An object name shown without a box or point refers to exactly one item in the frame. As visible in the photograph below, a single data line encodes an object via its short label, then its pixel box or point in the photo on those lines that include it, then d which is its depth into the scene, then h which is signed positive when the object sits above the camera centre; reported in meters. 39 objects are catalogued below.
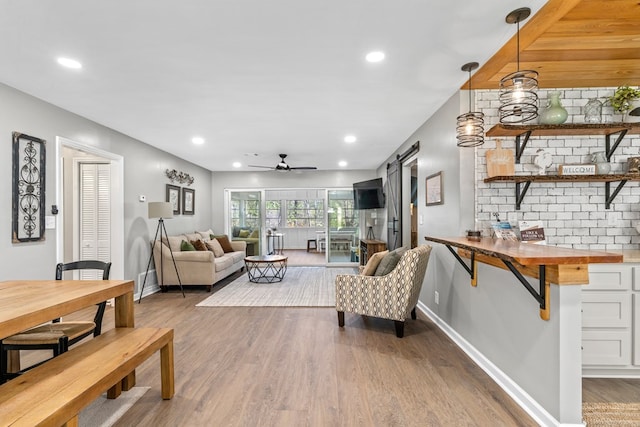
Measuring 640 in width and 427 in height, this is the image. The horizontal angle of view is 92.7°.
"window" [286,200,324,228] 10.92 +0.01
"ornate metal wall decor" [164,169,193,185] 5.59 +0.74
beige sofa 5.00 -0.87
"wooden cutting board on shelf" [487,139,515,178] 2.67 +0.45
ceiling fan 5.68 +0.92
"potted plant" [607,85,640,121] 2.50 +0.96
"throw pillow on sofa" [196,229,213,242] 6.30 -0.43
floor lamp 4.67 +0.05
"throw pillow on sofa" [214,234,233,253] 6.74 -0.63
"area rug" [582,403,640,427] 1.77 -1.21
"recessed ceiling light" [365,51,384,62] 2.23 +1.18
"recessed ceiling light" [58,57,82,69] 2.31 +1.17
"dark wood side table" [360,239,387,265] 6.03 -0.66
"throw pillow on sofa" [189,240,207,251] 5.59 -0.56
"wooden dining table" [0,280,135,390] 1.40 -0.47
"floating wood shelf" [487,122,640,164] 2.40 +0.68
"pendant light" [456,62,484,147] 2.39 +0.70
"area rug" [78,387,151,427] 1.81 -1.23
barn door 5.02 +0.17
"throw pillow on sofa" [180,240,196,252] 5.30 -0.57
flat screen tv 6.34 +0.43
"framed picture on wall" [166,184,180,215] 5.57 +0.34
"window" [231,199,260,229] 7.78 +0.03
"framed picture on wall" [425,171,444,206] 3.33 +0.28
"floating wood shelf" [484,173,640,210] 2.44 +0.29
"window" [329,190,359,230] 7.62 +0.10
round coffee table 5.53 -1.22
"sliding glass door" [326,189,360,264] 7.62 -0.35
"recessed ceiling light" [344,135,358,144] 4.50 +1.15
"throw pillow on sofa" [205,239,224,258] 5.96 -0.66
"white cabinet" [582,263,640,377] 2.15 -0.74
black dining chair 1.91 -0.80
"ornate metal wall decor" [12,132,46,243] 2.81 +0.26
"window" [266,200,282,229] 10.74 +0.03
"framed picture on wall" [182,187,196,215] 6.16 +0.28
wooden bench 1.21 -0.78
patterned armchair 3.00 -0.80
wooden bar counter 1.49 -0.23
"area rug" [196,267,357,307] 4.30 -1.26
